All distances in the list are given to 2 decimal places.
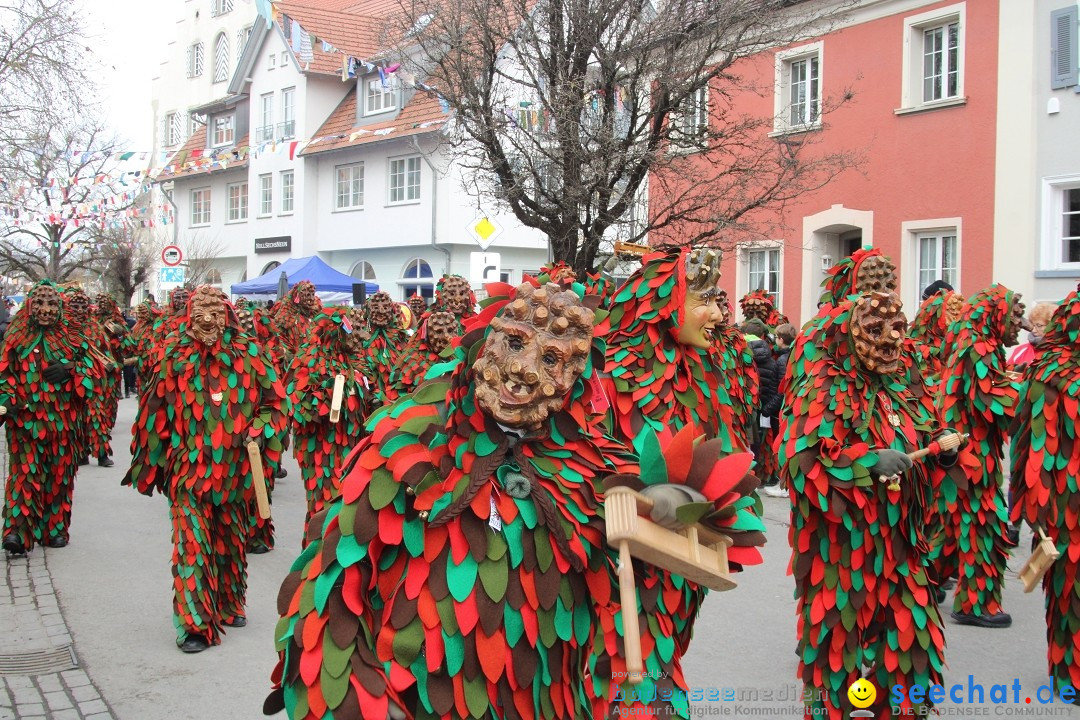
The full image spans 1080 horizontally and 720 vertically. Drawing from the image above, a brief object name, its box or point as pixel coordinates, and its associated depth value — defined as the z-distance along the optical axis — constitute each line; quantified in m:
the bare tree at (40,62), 16.47
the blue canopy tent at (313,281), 24.72
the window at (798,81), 19.14
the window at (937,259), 17.59
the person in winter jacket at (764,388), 11.84
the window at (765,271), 20.50
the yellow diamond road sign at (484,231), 13.57
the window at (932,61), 17.23
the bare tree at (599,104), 12.97
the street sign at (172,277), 22.55
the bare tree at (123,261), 32.31
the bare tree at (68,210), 31.92
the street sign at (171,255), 22.61
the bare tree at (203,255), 37.75
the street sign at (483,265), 13.06
